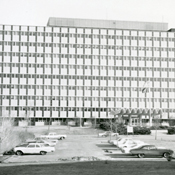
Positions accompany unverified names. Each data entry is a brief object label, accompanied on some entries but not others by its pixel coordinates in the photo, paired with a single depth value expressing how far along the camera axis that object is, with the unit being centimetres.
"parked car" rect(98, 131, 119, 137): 7568
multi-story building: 11306
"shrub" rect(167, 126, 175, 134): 8062
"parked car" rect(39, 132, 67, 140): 6770
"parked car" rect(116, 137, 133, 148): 4564
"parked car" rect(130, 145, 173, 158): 3762
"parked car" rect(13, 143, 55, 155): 4119
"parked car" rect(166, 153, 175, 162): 3511
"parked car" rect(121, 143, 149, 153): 3856
